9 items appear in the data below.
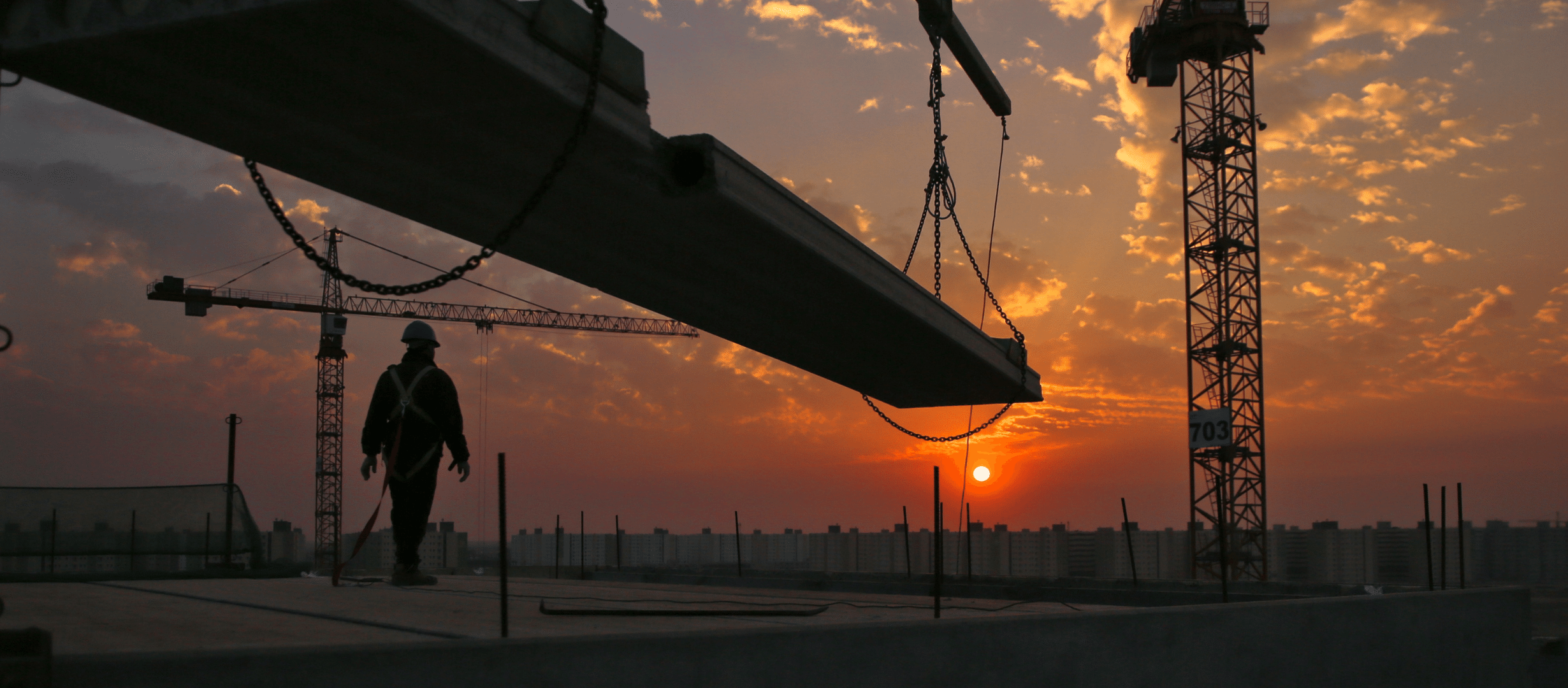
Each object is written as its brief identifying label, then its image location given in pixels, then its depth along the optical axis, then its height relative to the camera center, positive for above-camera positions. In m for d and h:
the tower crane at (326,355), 96.88 +8.39
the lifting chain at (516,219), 5.95 +1.40
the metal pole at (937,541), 6.12 -0.54
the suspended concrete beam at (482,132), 5.40 +1.95
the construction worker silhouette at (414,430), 8.77 +0.15
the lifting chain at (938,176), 13.45 +3.44
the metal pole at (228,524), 13.95 -1.01
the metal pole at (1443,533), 9.56 -0.79
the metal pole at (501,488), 4.53 -0.17
